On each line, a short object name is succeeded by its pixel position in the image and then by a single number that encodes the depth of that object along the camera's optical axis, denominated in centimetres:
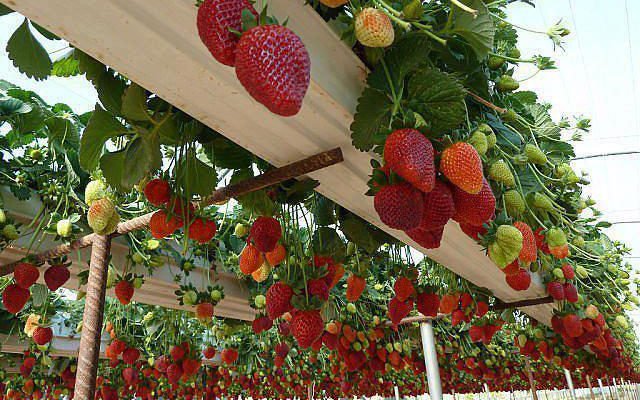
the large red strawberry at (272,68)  50
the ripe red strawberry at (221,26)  54
